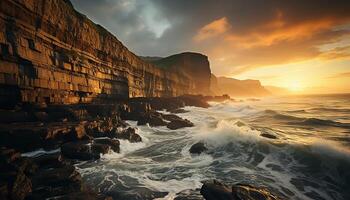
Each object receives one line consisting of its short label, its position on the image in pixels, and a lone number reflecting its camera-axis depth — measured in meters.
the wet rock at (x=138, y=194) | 8.88
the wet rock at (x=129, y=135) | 17.30
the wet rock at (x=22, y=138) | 11.61
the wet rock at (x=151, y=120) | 23.81
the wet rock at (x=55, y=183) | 7.86
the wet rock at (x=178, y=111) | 36.69
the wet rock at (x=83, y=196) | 7.55
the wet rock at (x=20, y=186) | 7.16
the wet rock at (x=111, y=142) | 14.58
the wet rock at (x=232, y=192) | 7.54
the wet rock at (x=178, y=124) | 22.97
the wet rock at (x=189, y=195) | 8.70
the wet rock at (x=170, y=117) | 26.80
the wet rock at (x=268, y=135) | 17.63
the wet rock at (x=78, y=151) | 12.34
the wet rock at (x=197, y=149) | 15.19
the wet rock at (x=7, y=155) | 8.48
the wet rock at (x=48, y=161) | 10.12
